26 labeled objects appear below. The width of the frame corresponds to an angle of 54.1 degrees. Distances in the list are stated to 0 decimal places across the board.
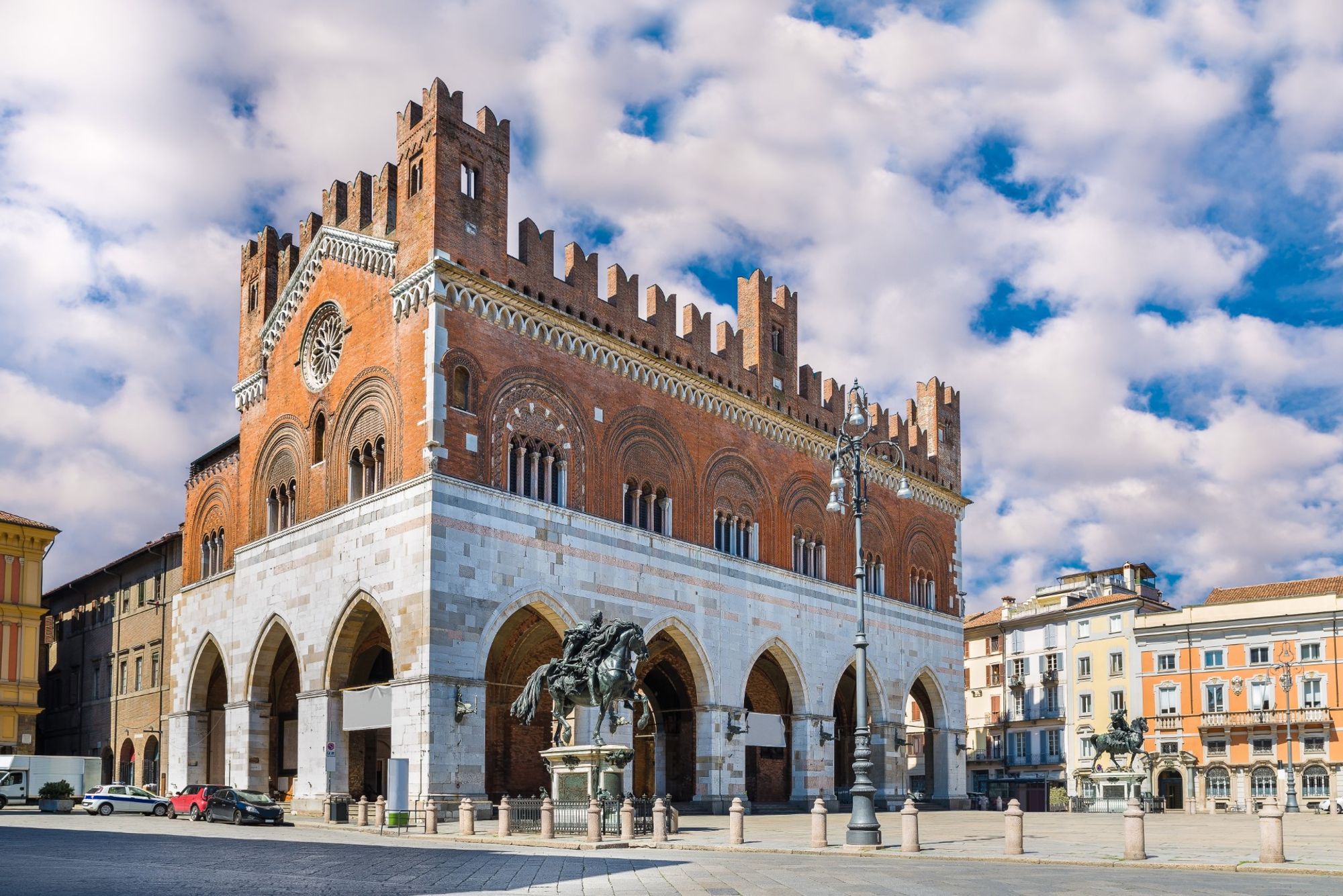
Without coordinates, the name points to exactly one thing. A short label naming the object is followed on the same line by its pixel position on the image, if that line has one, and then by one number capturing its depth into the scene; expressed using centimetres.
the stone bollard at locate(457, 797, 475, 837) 2467
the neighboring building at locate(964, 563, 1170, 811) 6438
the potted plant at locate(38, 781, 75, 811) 3903
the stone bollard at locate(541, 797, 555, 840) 2325
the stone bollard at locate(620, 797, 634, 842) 2275
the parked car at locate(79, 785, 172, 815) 3681
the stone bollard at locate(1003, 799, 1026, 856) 2034
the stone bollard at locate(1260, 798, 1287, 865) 1828
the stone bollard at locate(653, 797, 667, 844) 2245
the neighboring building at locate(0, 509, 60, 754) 4919
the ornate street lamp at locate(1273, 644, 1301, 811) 5176
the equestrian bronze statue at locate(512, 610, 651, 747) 2539
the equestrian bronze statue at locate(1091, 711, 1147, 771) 4584
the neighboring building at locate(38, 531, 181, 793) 4788
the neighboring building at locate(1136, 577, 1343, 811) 5653
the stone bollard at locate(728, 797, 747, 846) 2256
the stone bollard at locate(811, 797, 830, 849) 2184
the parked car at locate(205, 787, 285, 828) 3075
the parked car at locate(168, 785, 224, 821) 3419
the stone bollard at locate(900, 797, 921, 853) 2120
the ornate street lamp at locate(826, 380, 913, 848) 2177
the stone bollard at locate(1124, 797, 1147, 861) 1922
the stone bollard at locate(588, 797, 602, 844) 2220
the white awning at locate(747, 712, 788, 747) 3944
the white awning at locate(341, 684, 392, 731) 3106
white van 4044
